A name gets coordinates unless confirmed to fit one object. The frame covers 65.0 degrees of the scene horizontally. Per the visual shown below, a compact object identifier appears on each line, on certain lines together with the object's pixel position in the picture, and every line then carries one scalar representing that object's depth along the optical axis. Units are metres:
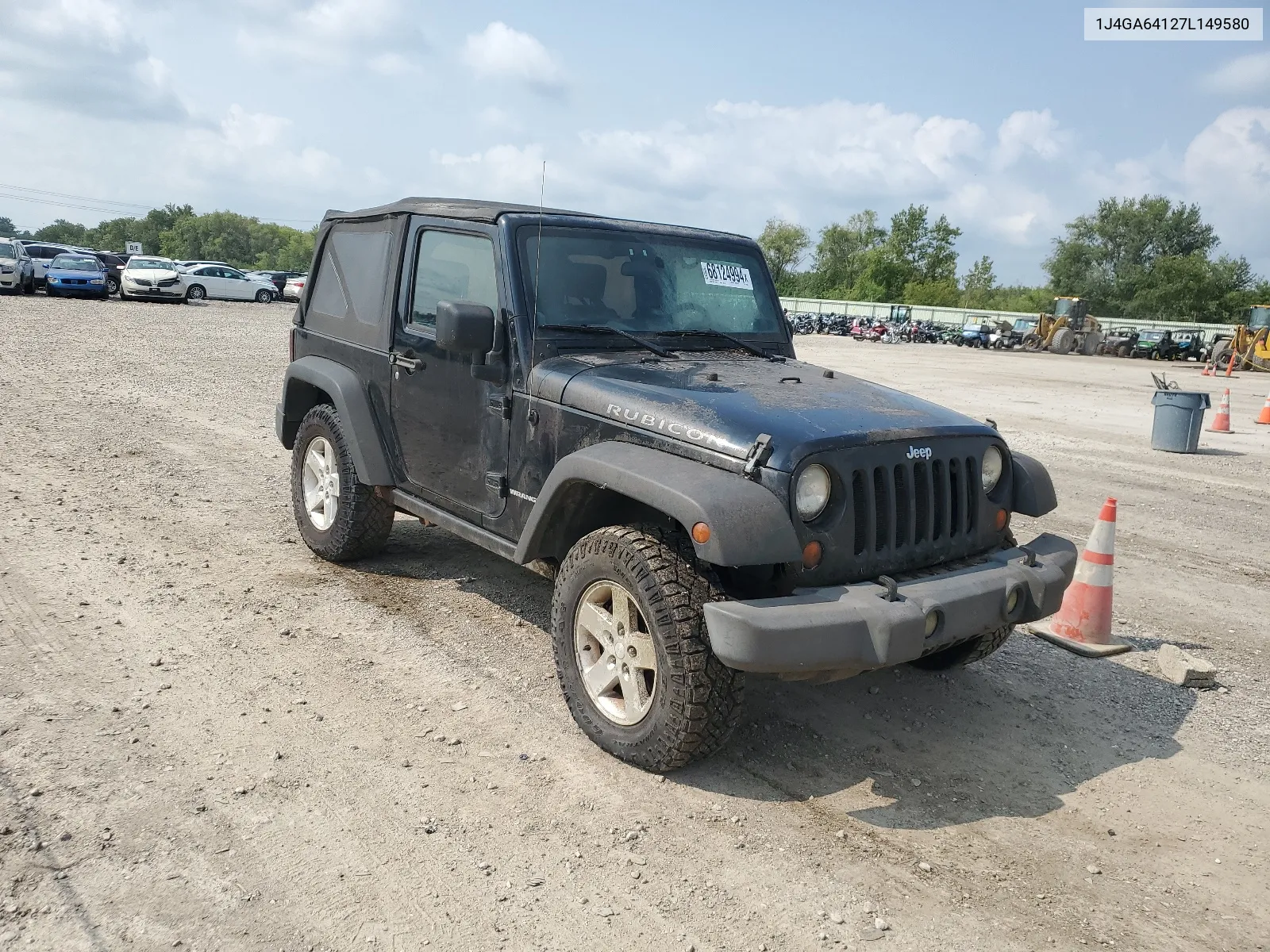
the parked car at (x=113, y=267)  34.84
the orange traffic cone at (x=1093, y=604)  5.23
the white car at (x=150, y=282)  32.56
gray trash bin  12.84
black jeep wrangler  3.42
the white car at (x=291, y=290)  41.72
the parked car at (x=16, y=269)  29.41
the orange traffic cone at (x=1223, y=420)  15.54
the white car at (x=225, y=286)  37.97
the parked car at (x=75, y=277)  30.22
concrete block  4.91
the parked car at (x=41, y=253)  31.84
